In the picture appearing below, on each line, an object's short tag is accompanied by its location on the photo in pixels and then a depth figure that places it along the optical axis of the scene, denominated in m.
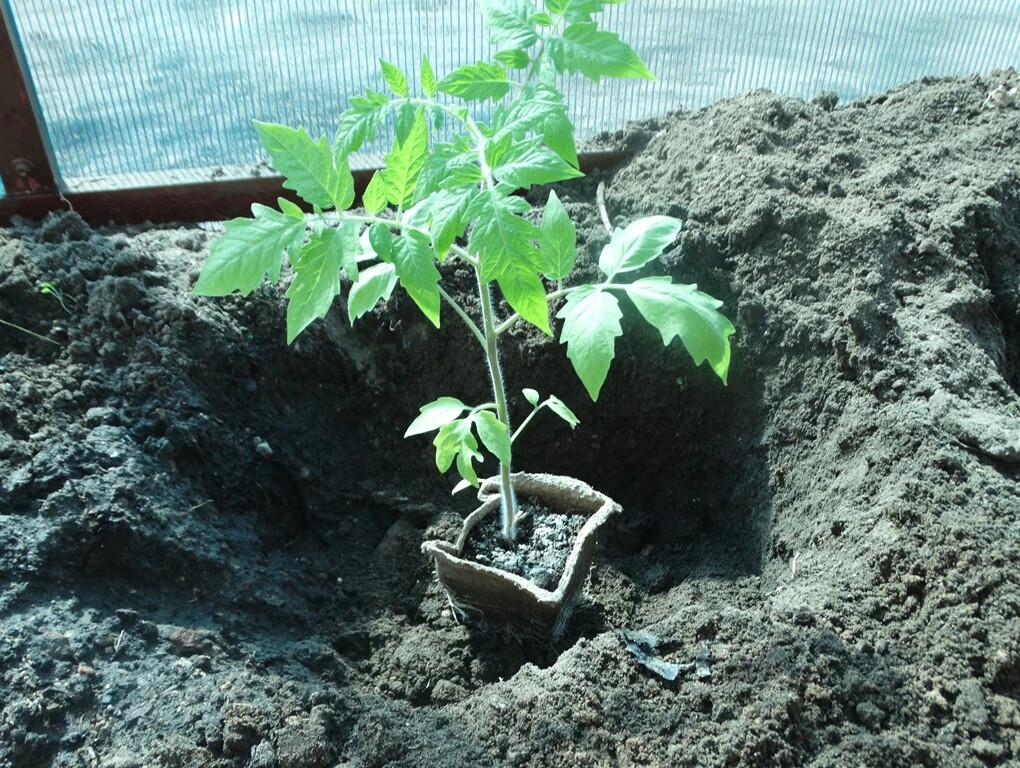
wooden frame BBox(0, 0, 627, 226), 0.70
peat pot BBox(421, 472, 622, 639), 0.52
